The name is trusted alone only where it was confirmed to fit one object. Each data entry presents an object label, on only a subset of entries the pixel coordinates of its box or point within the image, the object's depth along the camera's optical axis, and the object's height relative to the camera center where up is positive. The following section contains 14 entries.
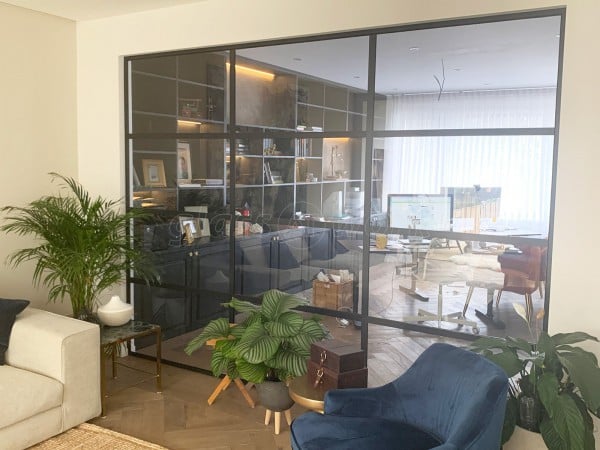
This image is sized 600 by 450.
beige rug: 3.42 -1.54
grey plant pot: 3.54 -1.28
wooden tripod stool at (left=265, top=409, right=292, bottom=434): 3.63 -1.48
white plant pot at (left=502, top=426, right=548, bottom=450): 2.78 -1.20
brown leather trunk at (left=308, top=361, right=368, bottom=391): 3.37 -1.13
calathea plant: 3.38 -0.95
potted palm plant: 4.24 -0.54
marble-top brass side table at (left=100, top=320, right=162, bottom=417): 3.88 -1.08
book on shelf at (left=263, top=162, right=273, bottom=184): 4.17 +0.00
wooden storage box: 3.95 -0.78
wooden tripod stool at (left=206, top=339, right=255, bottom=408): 3.95 -1.42
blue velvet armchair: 2.46 -1.05
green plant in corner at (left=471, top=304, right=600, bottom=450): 2.55 -0.91
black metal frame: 3.23 +0.26
